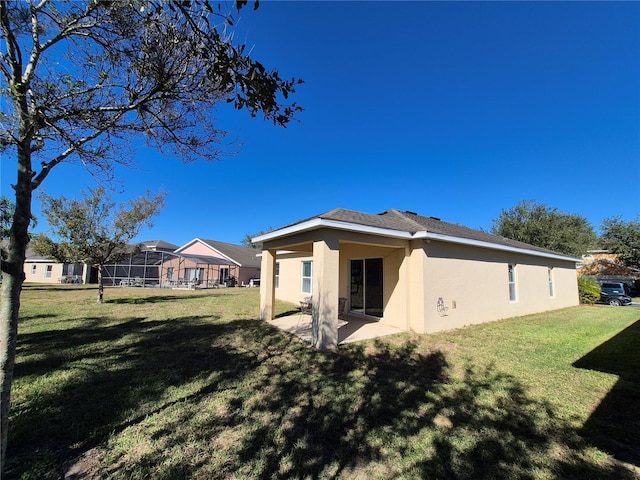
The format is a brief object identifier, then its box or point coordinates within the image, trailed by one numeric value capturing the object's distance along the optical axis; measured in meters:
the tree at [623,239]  28.20
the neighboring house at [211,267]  30.67
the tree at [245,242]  57.26
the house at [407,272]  6.88
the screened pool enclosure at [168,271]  30.52
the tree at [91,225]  12.86
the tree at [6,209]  6.12
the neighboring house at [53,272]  32.12
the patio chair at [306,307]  10.76
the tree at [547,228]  27.98
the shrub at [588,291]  17.70
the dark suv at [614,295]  18.19
